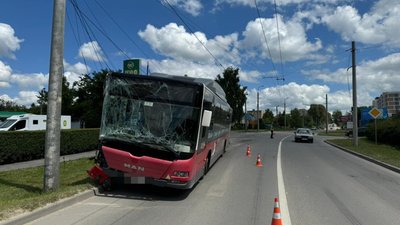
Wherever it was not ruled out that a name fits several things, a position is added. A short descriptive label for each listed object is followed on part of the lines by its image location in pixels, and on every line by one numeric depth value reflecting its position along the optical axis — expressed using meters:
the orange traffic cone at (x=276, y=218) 5.46
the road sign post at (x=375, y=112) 28.52
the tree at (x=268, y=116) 134.55
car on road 39.75
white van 32.12
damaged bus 8.72
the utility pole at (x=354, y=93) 30.17
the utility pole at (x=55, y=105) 8.66
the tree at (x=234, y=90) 71.75
